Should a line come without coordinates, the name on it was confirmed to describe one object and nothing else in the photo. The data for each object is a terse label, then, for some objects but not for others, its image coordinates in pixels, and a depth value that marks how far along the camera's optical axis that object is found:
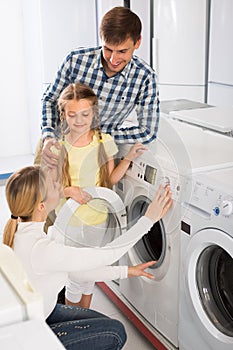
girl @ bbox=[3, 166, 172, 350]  1.67
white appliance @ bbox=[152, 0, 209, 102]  4.05
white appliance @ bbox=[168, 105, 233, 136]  2.57
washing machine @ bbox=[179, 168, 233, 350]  1.79
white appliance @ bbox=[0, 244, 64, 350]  0.89
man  2.17
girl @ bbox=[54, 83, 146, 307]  1.92
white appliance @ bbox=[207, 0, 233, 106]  3.79
